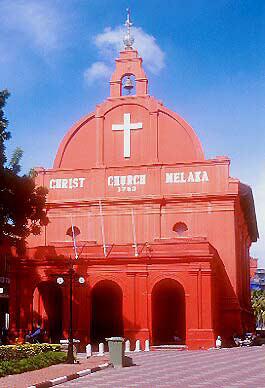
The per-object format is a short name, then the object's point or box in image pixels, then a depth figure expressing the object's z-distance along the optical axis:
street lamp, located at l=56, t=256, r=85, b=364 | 26.17
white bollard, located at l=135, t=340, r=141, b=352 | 36.03
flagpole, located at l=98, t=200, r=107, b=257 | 45.04
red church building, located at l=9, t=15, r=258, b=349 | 38.69
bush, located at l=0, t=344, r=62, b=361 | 25.14
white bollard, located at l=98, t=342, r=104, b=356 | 33.34
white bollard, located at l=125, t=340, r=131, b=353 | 35.72
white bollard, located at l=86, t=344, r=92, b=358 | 31.44
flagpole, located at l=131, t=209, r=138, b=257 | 39.64
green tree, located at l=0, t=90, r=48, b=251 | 33.28
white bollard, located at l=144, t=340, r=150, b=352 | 36.25
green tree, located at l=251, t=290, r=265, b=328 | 95.00
